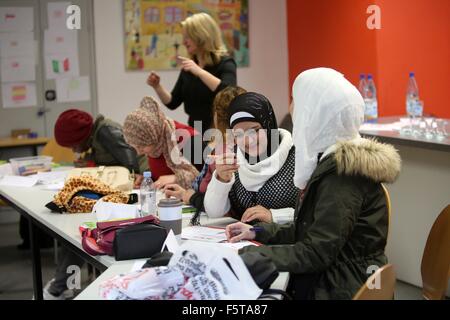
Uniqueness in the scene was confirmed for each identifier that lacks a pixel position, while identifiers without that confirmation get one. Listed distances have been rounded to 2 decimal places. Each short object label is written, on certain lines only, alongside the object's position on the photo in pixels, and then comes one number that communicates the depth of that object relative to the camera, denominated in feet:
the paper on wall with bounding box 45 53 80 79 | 19.36
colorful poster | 19.77
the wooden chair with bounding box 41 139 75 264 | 16.36
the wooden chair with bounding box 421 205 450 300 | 7.46
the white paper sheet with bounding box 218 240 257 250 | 7.56
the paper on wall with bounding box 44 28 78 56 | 19.29
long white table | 7.01
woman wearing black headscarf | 8.77
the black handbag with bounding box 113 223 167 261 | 7.36
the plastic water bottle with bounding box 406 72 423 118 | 15.07
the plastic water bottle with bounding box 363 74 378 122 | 15.81
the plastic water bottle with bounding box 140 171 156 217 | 9.44
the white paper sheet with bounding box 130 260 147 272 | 7.00
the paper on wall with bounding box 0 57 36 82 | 18.98
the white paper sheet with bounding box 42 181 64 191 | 12.07
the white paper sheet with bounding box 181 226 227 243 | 8.04
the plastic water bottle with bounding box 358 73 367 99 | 16.83
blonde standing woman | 13.67
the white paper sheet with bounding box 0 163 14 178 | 13.64
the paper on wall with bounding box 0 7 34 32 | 18.78
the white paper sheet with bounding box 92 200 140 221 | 8.98
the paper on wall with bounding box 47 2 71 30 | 19.21
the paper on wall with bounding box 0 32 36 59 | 18.88
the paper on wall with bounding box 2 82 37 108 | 19.06
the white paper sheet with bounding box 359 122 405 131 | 13.82
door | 19.15
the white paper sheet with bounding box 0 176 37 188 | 12.63
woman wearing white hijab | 6.70
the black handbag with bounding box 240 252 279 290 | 6.09
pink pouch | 7.67
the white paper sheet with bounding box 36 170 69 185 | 12.75
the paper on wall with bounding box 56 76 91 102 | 19.61
